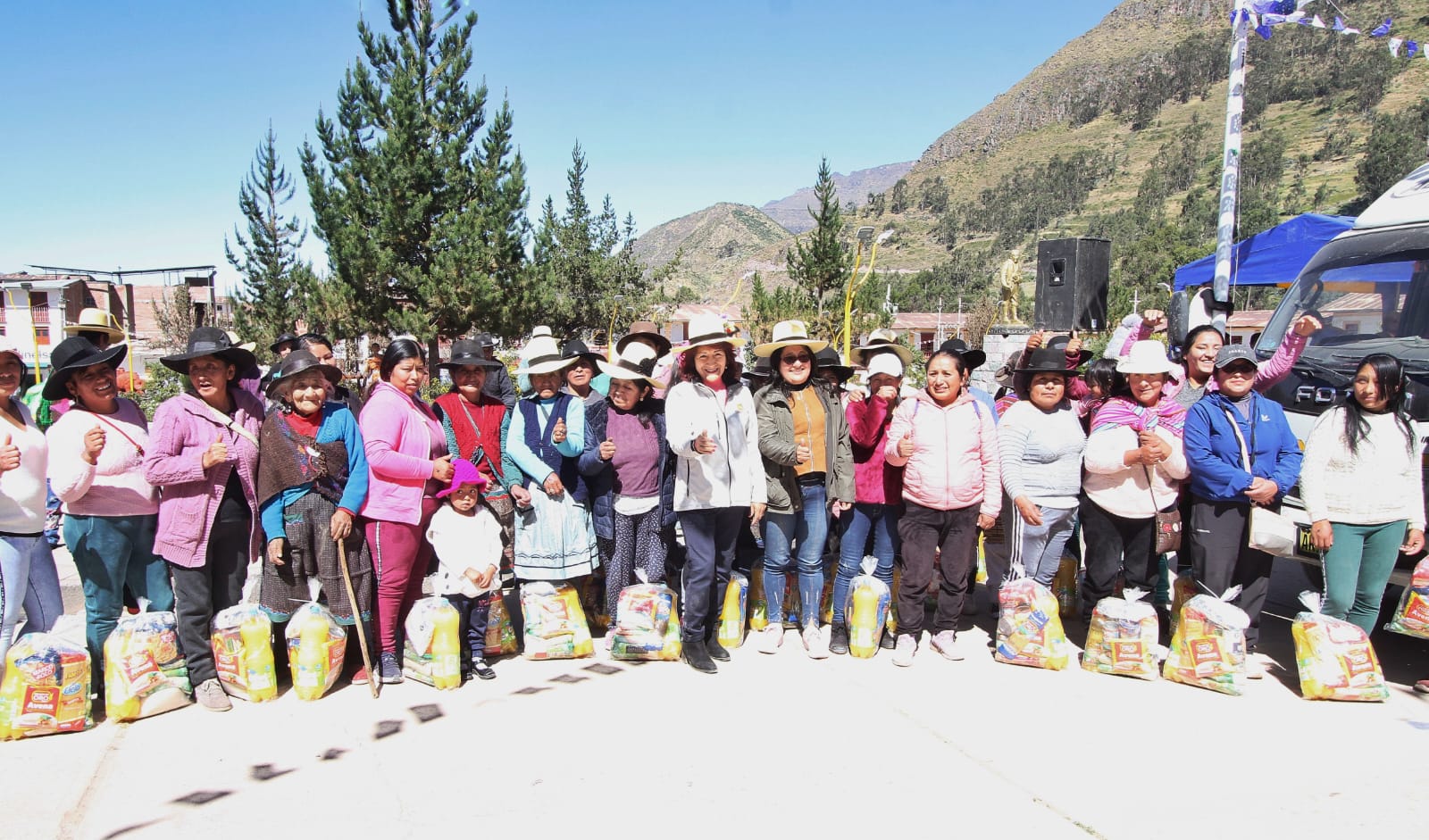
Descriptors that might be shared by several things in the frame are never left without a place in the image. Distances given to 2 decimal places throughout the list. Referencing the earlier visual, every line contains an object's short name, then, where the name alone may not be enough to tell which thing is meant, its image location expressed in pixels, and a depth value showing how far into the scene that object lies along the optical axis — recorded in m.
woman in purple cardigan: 3.91
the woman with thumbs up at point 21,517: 3.76
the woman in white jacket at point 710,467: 4.43
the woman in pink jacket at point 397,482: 4.23
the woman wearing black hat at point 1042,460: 4.66
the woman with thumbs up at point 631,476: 4.68
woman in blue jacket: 4.41
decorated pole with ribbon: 9.67
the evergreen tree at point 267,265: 22.62
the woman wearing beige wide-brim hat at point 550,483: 4.60
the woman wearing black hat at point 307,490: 4.05
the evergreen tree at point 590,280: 30.66
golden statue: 16.70
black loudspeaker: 12.44
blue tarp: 10.70
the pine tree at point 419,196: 17.52
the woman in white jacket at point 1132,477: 4.60
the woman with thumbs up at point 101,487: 3.77
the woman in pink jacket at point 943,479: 4.57
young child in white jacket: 4.37
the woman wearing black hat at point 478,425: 4.63
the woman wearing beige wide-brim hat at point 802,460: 4.66
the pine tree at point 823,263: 29.28
